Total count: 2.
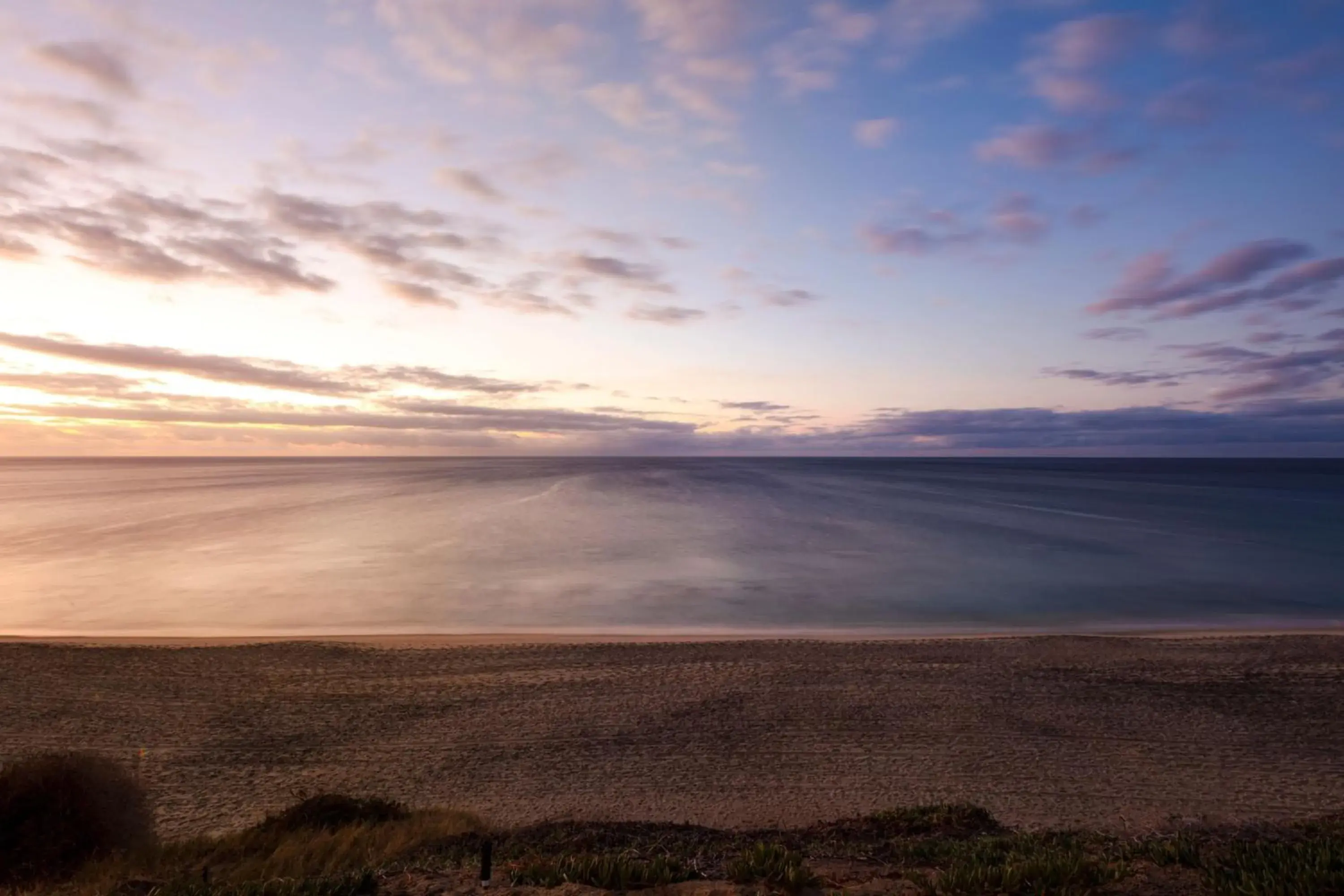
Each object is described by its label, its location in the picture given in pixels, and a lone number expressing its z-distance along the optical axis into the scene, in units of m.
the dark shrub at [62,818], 7.34
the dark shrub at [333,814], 8.44
